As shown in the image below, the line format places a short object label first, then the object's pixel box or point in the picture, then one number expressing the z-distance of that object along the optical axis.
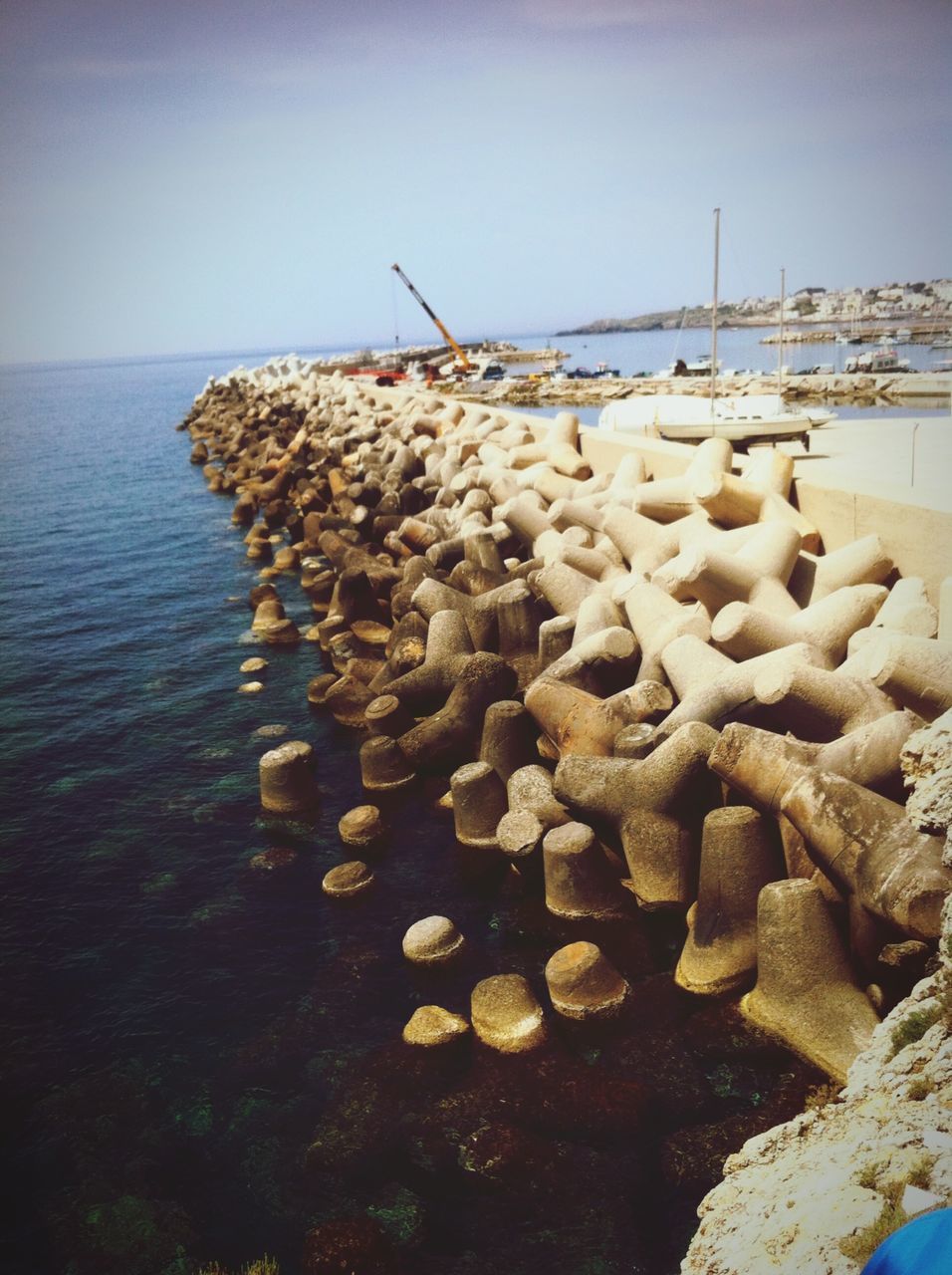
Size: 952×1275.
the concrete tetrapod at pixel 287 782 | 7.45
